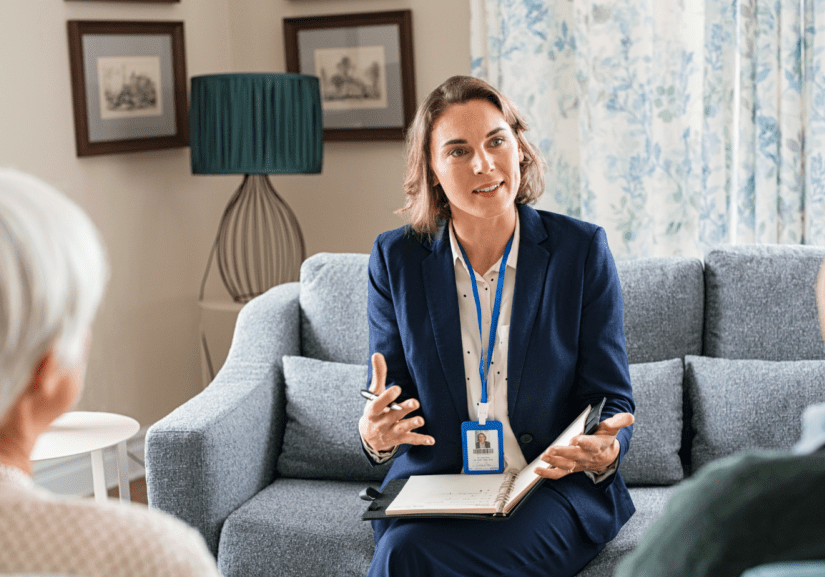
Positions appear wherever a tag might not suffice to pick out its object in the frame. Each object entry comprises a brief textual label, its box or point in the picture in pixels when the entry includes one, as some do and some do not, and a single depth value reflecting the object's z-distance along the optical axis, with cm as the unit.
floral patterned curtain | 277
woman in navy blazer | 184
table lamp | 322
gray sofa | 206
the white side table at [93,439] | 218
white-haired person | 75
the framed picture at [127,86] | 327
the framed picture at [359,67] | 357
